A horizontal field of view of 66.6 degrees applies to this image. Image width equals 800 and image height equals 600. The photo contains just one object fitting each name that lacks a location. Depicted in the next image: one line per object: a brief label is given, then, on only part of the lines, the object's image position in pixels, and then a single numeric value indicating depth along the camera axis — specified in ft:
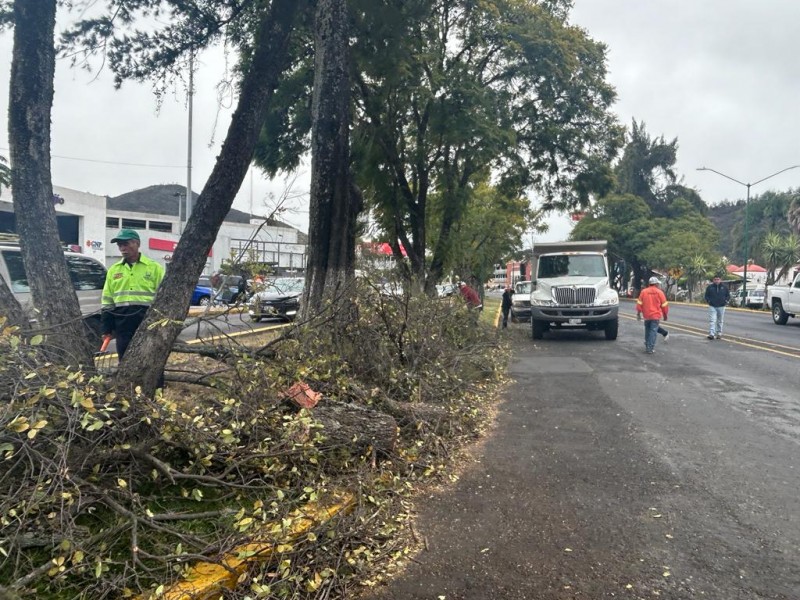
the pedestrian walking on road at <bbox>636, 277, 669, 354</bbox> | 41.81
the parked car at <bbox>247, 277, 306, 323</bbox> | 50.42
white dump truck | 50.26
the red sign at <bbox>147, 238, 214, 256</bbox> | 123.75
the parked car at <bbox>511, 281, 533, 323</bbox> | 70.38
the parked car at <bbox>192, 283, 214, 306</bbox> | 69.53
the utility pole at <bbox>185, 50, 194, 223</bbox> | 80.80
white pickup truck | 67.26
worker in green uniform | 18.93
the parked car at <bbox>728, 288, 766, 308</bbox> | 124.98
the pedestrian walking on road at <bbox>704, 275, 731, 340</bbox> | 50.47
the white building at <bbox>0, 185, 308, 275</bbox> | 95.61
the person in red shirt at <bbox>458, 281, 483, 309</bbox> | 49.70
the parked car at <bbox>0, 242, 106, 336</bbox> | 29.40
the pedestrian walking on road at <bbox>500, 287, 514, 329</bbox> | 65.60
